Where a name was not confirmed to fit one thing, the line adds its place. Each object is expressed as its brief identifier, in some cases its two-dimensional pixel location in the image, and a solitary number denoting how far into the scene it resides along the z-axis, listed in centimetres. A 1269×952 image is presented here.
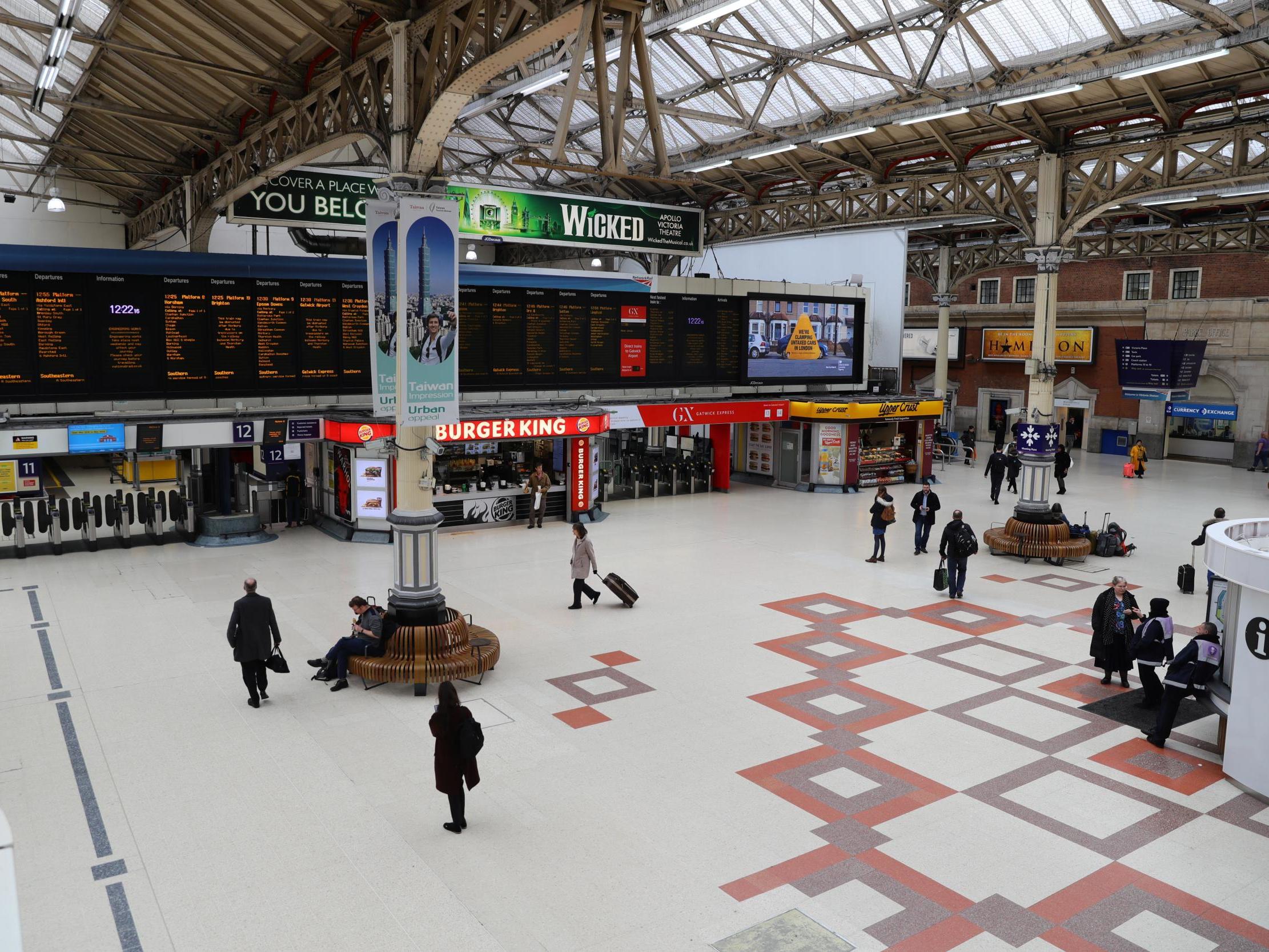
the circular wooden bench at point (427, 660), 1090
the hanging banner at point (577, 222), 2016
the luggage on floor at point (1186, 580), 1573
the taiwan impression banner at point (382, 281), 1096
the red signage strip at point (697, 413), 2330
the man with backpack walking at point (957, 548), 1498
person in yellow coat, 2973
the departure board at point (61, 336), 1706
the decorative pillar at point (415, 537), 1122
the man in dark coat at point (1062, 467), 2600
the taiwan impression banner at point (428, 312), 1071
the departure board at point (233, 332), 1858
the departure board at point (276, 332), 1902
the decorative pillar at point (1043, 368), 1852
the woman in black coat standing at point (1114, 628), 1110
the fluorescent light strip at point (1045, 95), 1432
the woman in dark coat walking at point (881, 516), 1730
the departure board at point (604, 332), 2331
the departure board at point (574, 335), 2275
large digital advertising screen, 2639
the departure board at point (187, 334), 1814
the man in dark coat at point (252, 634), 1013
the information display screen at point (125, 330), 1753
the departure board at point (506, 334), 2167
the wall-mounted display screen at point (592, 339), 2164
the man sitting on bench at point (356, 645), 1103
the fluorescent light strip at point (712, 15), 1162
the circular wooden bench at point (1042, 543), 1789
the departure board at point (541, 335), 2222
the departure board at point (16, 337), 1675
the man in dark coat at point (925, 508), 1781
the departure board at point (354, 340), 1988
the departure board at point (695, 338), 2492
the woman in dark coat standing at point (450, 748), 750
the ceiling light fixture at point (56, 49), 1181
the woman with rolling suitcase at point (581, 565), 1427
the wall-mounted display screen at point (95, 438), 1678
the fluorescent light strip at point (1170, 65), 1272
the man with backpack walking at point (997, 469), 2389
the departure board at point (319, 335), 1945
